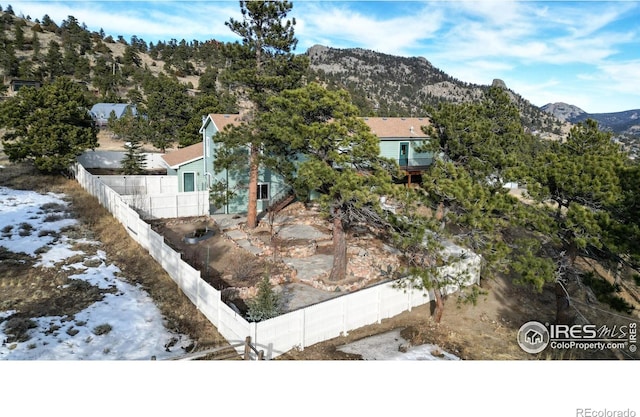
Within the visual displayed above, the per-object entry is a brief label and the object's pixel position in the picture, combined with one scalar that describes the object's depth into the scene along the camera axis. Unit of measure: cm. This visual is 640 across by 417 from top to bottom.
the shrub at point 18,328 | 895
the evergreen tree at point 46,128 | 2439
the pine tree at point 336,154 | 1188
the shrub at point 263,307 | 1023
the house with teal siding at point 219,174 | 2284
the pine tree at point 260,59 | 1733
